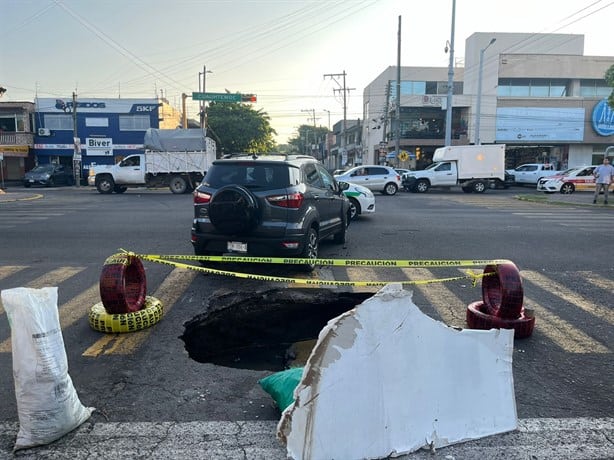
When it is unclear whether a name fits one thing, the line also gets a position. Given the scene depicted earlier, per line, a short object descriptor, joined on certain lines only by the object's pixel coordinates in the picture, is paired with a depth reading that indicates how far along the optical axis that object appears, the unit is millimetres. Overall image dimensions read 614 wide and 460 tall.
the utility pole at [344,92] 64231
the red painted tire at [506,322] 5000
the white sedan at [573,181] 28641
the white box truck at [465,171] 29717
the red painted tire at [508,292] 4953
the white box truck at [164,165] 26703
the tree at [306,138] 133675
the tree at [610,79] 24688
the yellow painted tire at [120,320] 5141
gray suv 6987
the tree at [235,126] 57594
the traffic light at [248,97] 37031
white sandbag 3148
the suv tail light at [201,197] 7422
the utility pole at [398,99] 38281
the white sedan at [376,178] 26969
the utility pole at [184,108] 42156
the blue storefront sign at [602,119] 45438
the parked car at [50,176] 36688
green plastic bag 3449
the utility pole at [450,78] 34562
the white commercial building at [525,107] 45906
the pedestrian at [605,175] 19188
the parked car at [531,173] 34500
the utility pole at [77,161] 38562
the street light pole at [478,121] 39628
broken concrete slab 2947
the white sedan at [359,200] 14508
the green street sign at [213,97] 35062
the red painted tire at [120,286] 5094
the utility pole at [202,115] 43125
